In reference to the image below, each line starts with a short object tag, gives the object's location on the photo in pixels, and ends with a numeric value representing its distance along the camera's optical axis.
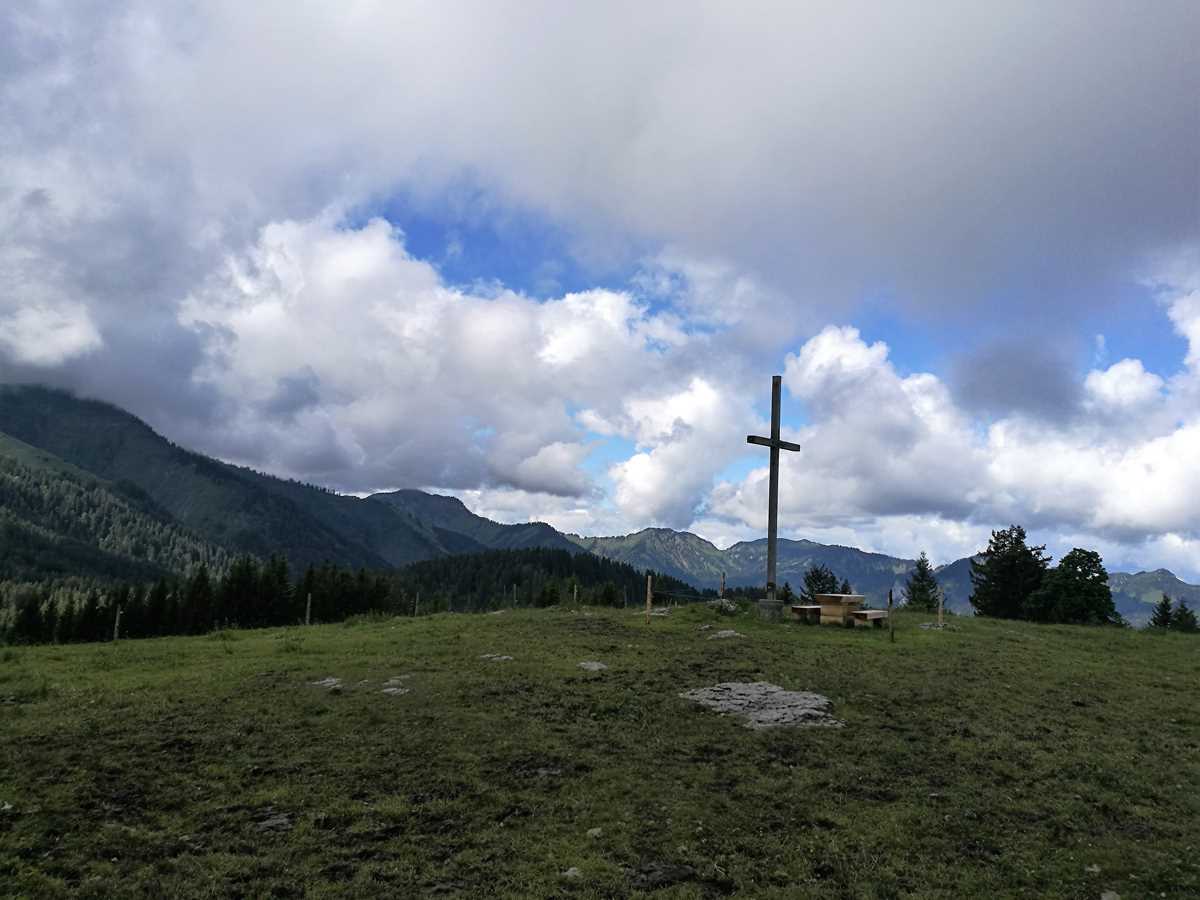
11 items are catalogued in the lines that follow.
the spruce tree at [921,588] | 105.81
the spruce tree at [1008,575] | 77.50
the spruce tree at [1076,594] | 64.44
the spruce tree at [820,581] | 129.46
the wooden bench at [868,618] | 36.28
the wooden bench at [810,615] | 37.62
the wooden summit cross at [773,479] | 38.78
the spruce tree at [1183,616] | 67.88
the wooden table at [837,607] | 36.62
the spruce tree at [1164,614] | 81.02
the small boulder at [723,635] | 30.87
